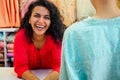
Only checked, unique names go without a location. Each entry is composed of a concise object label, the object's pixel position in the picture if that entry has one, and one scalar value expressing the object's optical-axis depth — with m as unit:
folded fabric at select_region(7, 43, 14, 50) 2.48
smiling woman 1.51
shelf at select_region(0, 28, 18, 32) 2.46
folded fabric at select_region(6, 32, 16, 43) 2.49
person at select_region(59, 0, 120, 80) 0.73
